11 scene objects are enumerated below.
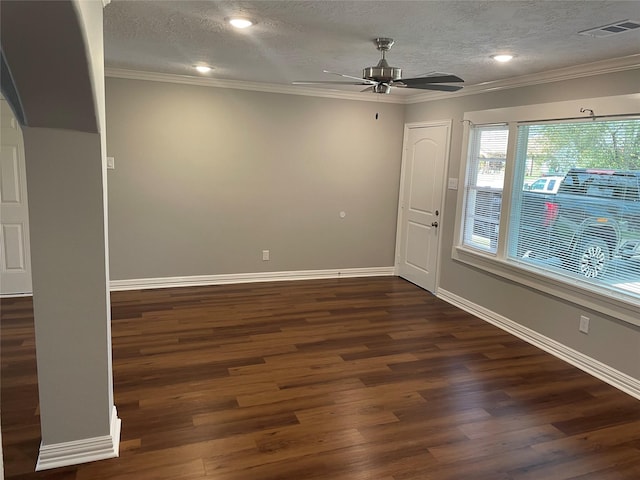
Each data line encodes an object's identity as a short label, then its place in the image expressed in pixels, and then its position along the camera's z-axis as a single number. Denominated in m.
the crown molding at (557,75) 3.45
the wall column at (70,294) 2.13
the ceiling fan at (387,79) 2.99
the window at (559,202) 3.49
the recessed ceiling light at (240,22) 2.81
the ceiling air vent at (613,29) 2.61
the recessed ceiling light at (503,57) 3.51
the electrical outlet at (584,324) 3.78
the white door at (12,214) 4.78
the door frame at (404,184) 5.41
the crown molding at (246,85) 4.96
